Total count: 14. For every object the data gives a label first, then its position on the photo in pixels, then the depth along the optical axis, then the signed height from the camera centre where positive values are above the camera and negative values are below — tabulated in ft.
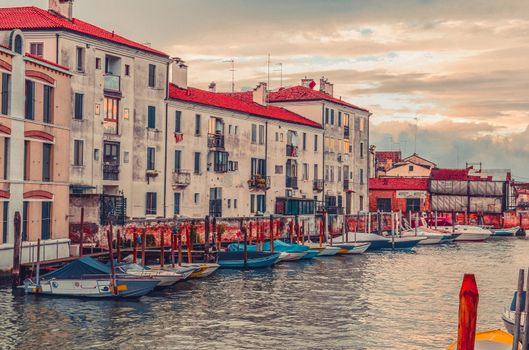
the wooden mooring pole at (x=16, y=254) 135.54 -7.79
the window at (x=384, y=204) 392.68 +2.77
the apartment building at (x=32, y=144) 146.30 +11.63
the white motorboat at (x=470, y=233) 335.47 -9.02
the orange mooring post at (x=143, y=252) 155.33 -8.35
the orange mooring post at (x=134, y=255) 159.74 -9.26
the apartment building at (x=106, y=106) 185.34 +24.51
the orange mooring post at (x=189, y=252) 172.11 -9.17
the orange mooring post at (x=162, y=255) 159.84 -9.03
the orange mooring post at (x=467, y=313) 55.88 -6.94
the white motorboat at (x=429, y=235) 305.32 -9.05
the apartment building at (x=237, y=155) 224.53 +16.33
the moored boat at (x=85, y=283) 131.54 -11.98
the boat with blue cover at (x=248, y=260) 188.24 -11.65
